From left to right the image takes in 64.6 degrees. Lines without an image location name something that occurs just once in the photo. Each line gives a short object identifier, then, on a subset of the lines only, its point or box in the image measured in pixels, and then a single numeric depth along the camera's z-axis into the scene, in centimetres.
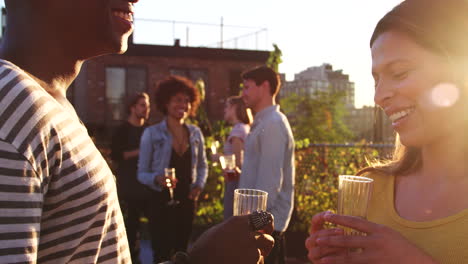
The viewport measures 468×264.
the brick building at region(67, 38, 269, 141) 1981
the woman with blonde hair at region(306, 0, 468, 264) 146
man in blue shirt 369
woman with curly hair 445
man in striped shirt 85
